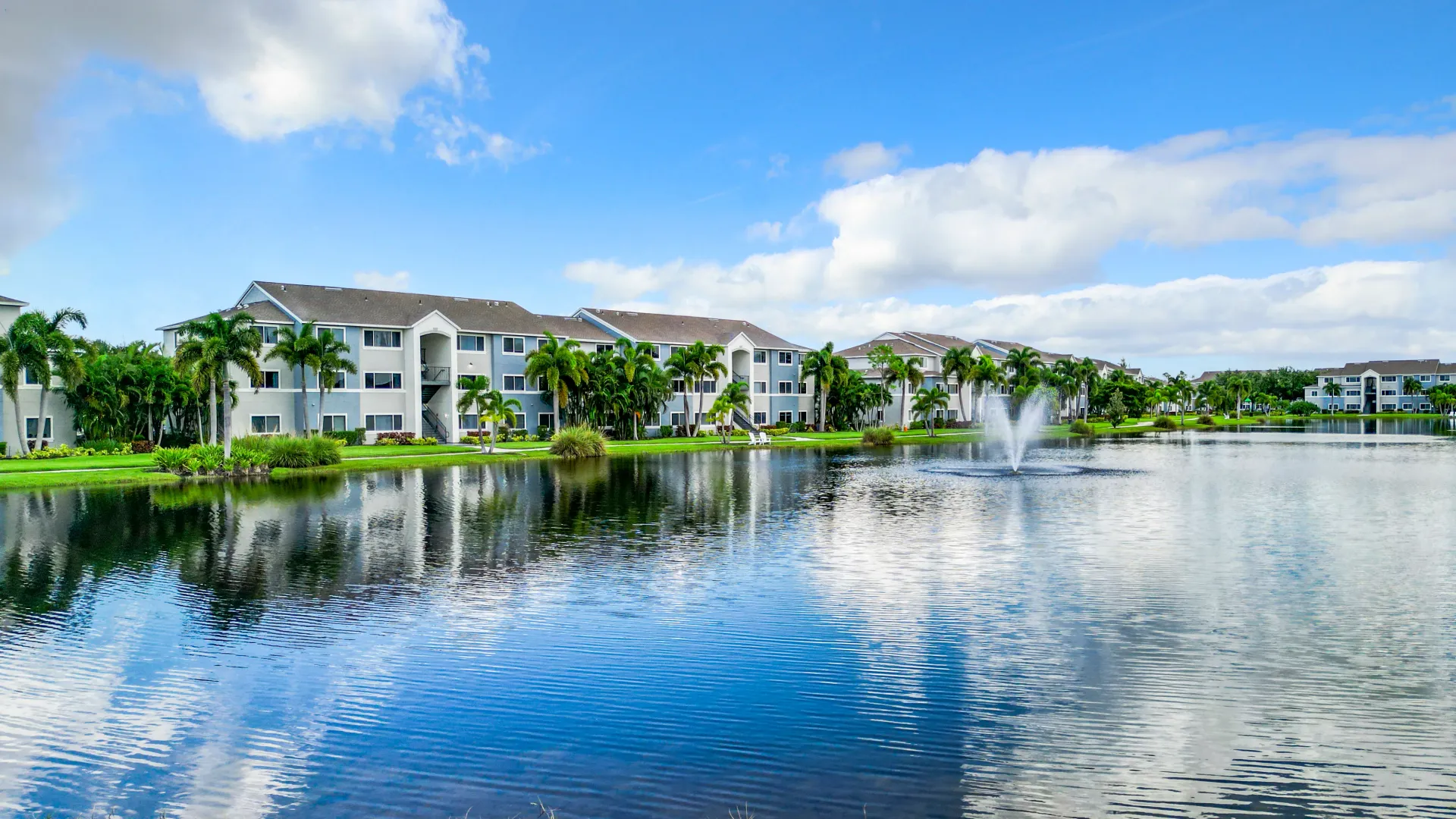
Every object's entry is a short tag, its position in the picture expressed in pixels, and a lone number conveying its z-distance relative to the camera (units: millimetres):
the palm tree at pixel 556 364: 65125
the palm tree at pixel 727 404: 71562
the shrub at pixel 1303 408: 169275
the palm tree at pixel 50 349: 48156
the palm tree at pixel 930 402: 87938
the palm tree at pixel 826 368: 85688
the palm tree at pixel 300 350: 55500
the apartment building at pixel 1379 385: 178500
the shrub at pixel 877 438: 69750
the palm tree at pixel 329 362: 57125
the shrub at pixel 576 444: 54219
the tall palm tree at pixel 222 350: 44781
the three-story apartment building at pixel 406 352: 59219
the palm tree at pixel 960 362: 94438
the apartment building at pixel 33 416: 51000
